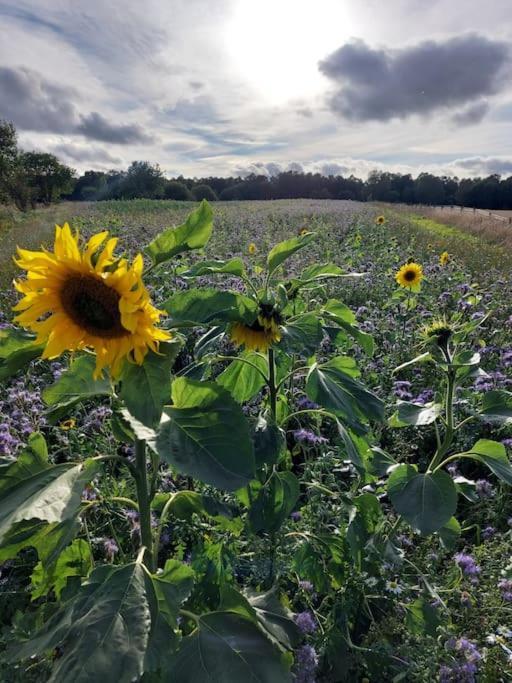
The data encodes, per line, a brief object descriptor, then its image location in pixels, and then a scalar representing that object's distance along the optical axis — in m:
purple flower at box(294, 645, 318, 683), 1.37
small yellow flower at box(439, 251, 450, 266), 6.21
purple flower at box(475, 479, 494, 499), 2.23
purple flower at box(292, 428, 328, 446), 2.20
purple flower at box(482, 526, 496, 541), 2.11
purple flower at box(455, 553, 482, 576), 1.77
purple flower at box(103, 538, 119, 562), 1.80
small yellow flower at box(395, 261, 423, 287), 4.40
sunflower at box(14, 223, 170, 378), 0.82
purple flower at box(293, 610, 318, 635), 1.45
